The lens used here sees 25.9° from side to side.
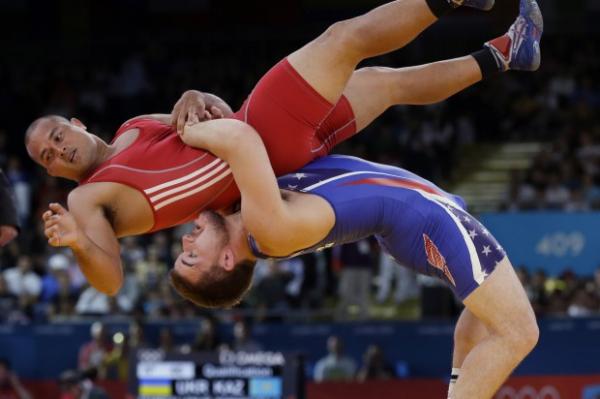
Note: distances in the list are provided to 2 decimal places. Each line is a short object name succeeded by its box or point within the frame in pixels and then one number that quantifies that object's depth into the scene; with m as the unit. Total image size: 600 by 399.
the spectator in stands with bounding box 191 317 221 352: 11.94
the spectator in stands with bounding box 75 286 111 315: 13.33
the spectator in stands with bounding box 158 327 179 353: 12.09
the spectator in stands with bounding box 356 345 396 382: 11.73
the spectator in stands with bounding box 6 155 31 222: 15.52
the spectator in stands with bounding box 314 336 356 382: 11.86
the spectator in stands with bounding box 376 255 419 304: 14.41
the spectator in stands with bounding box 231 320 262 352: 11.69
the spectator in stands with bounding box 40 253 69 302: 13.93
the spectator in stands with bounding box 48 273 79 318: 13.52
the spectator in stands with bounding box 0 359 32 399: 11.80
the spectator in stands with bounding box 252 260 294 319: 13.36
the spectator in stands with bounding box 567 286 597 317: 12.45
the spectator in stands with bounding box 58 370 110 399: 10.66
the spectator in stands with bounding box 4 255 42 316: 13.80
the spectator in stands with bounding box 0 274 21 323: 13.25
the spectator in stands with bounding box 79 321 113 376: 12.04
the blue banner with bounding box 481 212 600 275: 13.43
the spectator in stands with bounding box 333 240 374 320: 13.49
